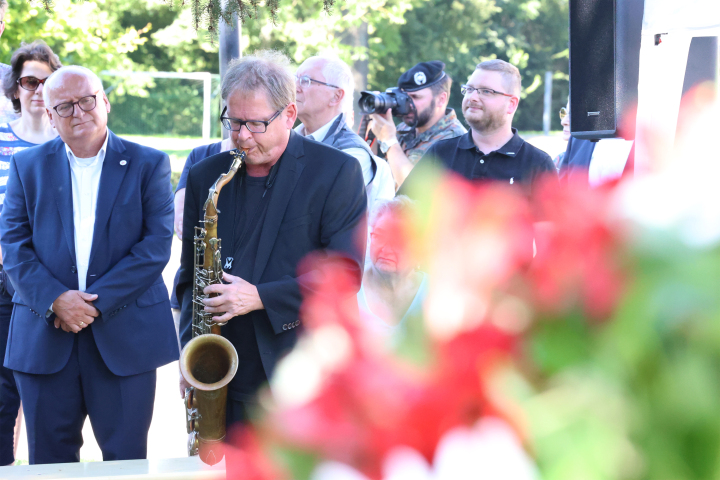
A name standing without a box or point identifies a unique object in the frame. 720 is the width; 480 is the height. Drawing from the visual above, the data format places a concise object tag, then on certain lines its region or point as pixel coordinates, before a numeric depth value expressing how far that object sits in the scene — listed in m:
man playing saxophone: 4.98
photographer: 9.18
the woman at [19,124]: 7.35
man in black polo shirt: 7.54
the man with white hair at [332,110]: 7.42
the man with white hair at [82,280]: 6.00
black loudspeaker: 5.74
